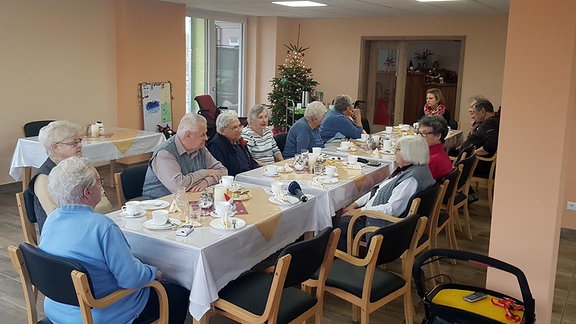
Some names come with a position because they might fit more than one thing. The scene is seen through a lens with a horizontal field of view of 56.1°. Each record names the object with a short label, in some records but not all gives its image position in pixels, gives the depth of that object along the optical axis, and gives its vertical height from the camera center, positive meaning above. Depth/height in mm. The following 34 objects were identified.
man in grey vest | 3635 -636
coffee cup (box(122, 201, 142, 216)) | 2984 -759
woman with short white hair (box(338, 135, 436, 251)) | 3607 -666
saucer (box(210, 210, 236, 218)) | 3029 -786
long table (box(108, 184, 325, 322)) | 2561 -885
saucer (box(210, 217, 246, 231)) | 2814 -786
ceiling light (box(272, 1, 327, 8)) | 7844 +1065
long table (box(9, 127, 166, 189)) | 5277 -809
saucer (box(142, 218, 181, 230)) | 2766 -783
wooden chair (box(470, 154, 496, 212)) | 5877 -1063
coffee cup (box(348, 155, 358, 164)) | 4704 -706
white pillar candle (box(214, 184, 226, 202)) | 3264 -719
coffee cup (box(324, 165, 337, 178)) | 4138 -713
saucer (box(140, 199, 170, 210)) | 3131 -772
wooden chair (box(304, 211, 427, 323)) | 2787 -1082
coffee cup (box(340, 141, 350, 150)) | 5488 -682
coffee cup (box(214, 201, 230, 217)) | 2973 -735
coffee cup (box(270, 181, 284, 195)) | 3469 -712
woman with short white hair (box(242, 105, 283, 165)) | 4988 -595
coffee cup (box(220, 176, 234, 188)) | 3533 -692
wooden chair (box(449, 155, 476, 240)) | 4788 -1021
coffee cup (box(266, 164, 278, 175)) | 4164 -725
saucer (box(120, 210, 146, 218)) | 2973 -785
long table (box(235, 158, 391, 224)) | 3754 -779
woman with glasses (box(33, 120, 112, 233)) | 3137 -481
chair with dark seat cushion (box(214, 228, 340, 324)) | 2371 -1059
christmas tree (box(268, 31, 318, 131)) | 9688 -229
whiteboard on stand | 7914 -473
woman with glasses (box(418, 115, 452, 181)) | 4316 -510
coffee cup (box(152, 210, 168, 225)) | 2805 -751
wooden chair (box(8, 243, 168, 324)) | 2119 -842
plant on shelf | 11578 +494
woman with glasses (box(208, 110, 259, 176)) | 4410 -562
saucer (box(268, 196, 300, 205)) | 3354 -773
